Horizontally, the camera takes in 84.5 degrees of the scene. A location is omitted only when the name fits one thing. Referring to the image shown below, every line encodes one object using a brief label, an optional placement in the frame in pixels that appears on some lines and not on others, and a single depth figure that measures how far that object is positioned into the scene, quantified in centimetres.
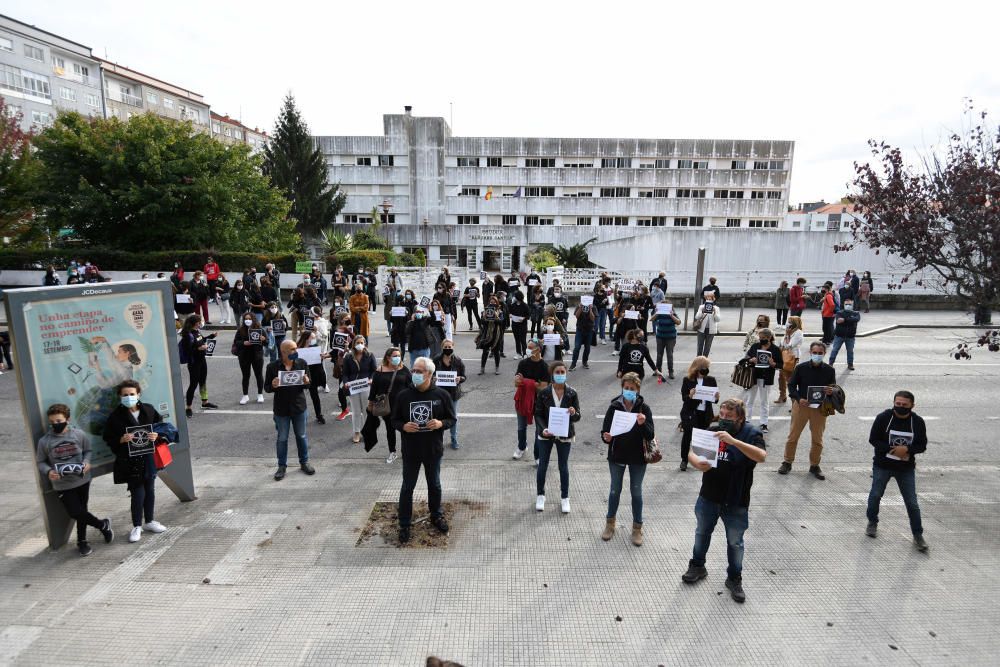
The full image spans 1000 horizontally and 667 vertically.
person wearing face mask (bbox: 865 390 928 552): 570
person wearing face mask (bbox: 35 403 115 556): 548
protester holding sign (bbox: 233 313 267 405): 1008
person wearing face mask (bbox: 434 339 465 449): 829
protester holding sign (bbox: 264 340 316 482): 731
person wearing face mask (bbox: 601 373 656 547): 575
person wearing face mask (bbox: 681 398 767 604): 487
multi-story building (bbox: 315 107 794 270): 5631
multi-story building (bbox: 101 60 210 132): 5969
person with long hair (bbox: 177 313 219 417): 984
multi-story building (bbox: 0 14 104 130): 4553
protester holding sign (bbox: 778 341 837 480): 740
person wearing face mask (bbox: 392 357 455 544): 584
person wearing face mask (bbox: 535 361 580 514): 640
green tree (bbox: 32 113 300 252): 2459
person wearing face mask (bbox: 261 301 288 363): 1148
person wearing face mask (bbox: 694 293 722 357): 1194
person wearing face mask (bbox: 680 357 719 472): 726
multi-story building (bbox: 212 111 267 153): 8162
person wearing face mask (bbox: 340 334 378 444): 859
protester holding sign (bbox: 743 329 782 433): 866
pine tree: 4869
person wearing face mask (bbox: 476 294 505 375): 1251
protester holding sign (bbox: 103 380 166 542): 584
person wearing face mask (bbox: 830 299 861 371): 1229
